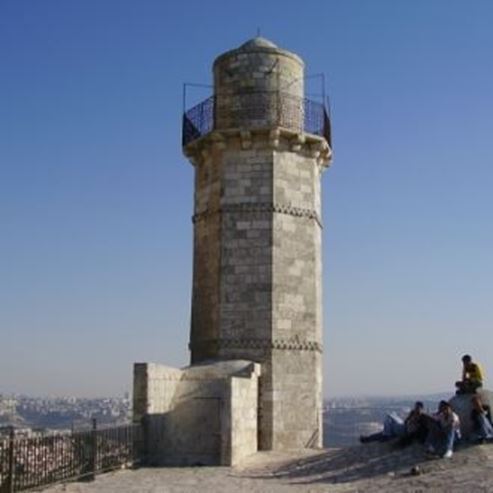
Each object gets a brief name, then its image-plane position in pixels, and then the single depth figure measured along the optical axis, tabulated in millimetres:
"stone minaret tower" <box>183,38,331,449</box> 19953
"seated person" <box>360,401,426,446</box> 15398
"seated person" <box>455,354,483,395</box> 15391
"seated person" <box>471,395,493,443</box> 14492
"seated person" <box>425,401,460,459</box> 14211
